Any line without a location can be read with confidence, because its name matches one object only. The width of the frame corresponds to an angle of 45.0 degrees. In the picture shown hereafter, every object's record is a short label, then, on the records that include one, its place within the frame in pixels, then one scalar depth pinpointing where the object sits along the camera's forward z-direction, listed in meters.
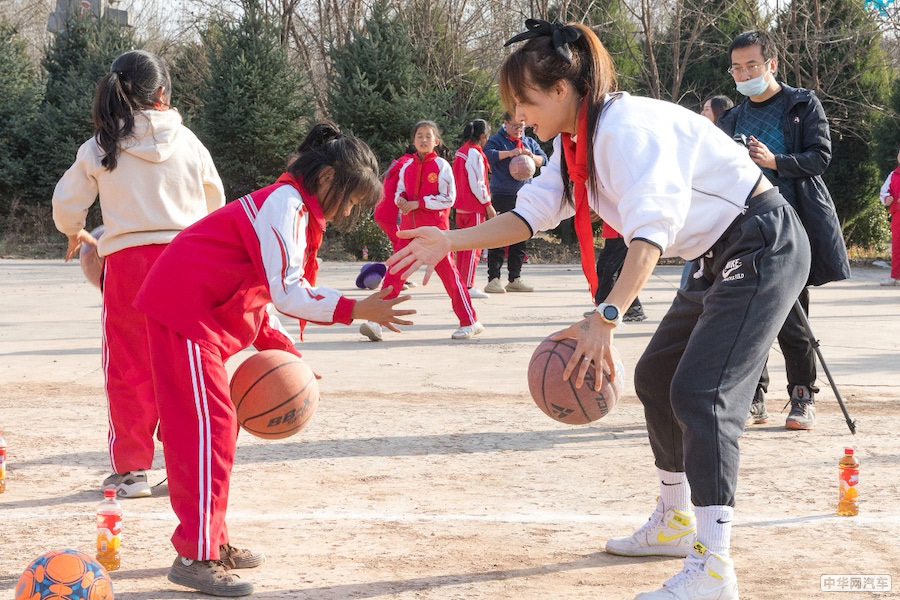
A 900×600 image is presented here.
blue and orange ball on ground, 3.46
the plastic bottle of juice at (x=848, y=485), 4.86
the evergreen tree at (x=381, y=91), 24.86
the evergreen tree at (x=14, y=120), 27.14
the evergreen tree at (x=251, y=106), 25.80
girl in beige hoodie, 5.40
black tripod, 6.57
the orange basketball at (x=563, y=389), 4.05
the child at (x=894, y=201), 16.16
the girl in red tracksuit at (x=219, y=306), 4.07
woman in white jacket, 3.60
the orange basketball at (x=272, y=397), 4.42
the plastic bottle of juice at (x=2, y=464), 5.37
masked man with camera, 6.36
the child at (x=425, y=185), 12.06
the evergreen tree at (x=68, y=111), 27.00
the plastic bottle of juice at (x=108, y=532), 4.27
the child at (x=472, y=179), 13.67
